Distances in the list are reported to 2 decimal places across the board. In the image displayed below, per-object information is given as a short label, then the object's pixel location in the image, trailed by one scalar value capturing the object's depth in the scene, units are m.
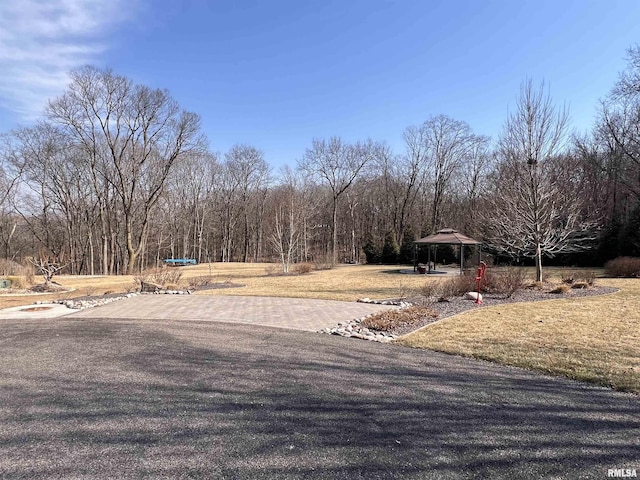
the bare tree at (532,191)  13.94
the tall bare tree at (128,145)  27.58
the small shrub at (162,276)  14.36
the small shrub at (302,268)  23.81
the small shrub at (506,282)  11.14
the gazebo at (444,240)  21.92
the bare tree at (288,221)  24.14
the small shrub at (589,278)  13.12
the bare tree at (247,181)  46.28
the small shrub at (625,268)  16.78
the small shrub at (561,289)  11.65
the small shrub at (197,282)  15.29
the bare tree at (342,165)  40.84
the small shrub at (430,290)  11.19
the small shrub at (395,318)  7.25
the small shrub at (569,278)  13.35
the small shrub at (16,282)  15.98
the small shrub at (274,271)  23.17
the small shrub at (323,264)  28.08
